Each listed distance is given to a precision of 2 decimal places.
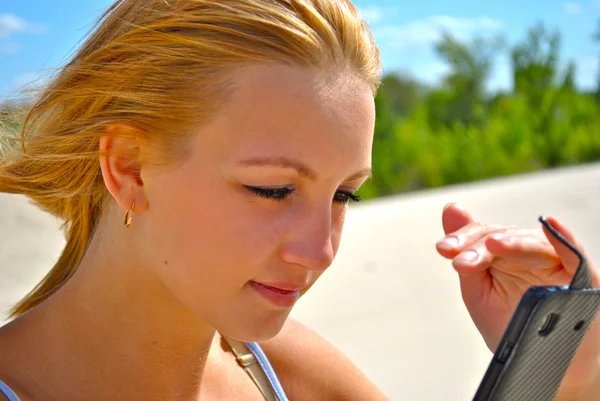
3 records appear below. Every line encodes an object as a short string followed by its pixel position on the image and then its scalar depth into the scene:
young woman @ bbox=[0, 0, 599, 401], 1.36
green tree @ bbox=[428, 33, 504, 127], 18.75
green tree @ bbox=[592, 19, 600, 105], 19.27
